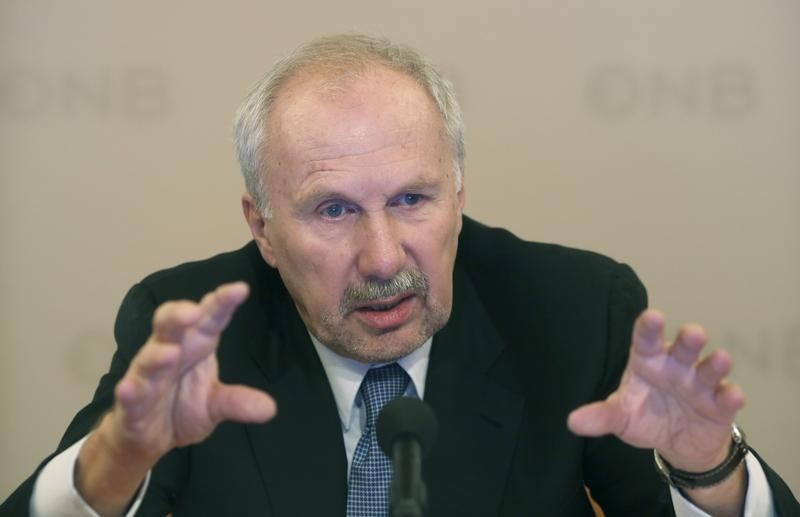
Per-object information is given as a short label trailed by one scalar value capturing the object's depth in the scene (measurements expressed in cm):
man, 270
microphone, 240
